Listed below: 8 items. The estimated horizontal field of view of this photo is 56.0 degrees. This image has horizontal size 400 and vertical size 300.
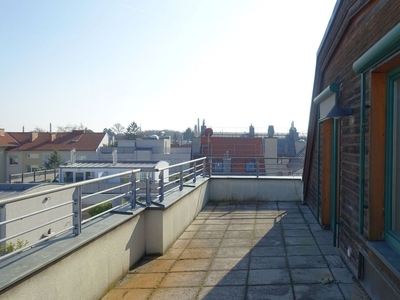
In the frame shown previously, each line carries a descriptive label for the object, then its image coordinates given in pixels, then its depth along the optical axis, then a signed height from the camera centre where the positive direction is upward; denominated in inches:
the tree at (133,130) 2780.5 +112.7
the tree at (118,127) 3212.8 +148.2
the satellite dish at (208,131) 769.9 +26.5
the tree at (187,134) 3267.7 +93.6
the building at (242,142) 1151.0 +0.5
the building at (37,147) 1834.4 -10.3
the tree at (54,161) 1720.0 -72.6
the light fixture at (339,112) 195.5 +17.0
